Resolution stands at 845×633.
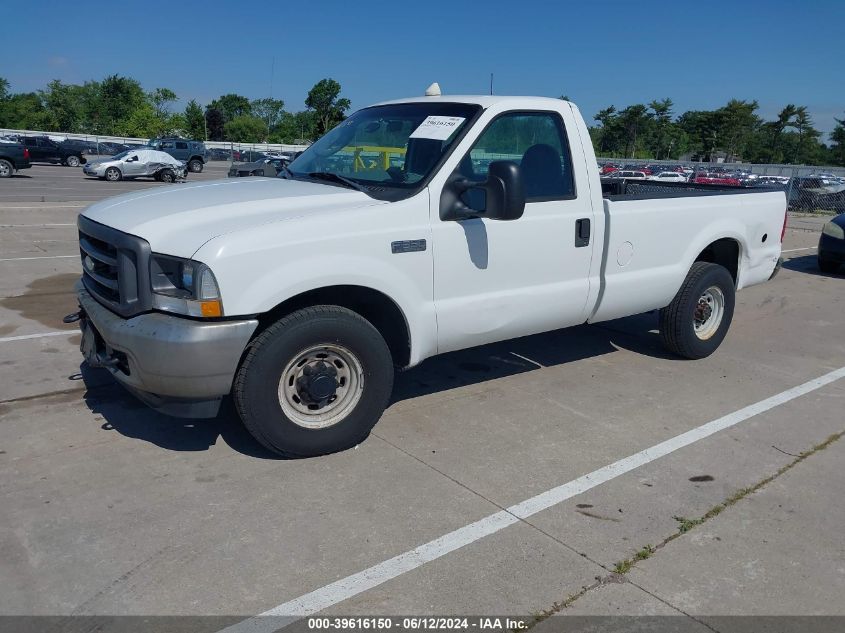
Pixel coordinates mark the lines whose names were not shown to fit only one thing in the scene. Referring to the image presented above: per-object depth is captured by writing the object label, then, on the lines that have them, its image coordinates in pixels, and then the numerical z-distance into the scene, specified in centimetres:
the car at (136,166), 2888
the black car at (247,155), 5021
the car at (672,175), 4451
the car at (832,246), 1138
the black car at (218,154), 5653
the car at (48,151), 3547
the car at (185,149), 3841
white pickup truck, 356
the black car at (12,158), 2675
